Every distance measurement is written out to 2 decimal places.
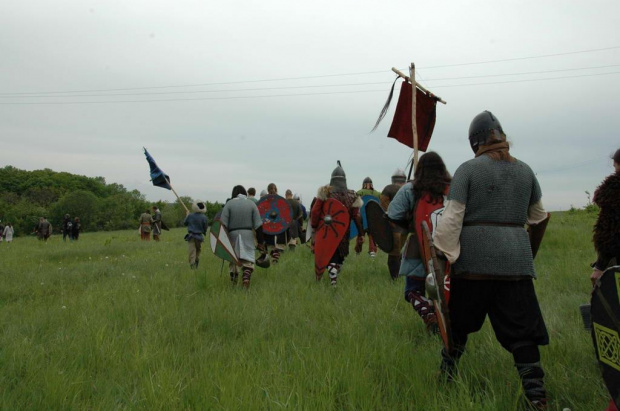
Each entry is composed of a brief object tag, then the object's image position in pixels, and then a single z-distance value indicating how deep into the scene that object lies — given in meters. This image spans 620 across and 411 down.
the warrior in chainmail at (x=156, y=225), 18.96
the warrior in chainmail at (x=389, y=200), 6.68
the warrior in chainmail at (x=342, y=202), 6.32
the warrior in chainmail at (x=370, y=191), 9.27
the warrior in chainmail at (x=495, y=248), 2.46
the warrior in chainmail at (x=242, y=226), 6.70
